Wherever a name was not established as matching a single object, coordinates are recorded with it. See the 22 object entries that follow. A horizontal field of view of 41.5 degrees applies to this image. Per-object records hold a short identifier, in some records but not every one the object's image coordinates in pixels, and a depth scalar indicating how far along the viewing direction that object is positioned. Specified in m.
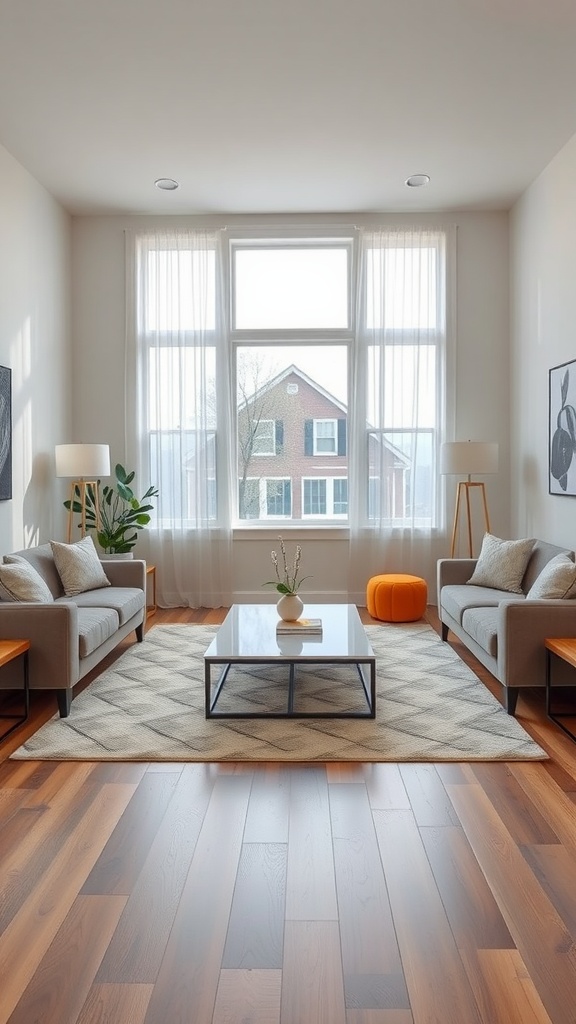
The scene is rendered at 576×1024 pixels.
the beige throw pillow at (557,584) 3.96
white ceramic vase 4.32
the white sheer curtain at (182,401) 6.70
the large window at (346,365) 6.70
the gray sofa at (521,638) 3.70
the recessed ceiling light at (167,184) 5.88
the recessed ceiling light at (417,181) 5.85
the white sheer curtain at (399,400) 6.68
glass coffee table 3.63
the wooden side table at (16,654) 3.41
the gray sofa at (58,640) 3.71
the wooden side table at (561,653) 3.38
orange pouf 5.96
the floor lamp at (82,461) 5.80
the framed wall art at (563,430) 5.10
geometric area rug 3.26
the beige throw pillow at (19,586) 4.04
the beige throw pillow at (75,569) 5.02
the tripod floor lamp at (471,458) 5.96
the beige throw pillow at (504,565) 5.02
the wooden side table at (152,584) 6.41
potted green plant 6.20
